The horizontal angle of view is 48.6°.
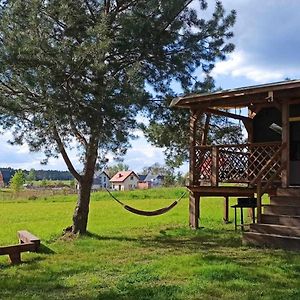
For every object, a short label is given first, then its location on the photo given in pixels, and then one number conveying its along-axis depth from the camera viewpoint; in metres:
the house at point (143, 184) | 50.69
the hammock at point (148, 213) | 8.18
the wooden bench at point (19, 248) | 5.40
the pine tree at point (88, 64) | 6.05
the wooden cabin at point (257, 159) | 6.28
